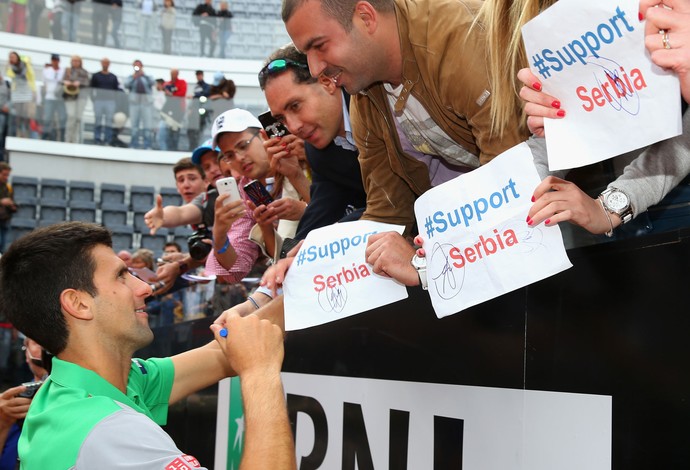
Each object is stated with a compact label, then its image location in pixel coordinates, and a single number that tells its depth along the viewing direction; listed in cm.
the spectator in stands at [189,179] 625
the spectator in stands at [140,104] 1464
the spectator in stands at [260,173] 370
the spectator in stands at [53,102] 1449
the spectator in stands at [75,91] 1441
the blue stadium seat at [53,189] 1495
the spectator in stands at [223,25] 1772
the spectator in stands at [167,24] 1794
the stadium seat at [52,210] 1412
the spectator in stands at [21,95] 1438
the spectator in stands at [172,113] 1429
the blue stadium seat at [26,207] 1372
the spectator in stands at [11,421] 400
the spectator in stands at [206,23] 1756
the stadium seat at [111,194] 1545
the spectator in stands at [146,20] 1794
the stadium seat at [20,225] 1241
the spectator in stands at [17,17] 1714
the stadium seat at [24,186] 1452
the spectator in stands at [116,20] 1758
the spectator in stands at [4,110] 1398
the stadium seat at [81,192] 1544
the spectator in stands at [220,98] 1280
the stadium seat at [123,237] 1362
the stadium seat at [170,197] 1464
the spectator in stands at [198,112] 1342
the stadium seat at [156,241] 1357
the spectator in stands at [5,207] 1130
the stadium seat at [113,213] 1485
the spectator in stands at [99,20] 1761
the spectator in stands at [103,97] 1452
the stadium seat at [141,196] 1537
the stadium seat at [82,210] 1468
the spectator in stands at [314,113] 297
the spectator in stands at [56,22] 1741
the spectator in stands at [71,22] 1747
